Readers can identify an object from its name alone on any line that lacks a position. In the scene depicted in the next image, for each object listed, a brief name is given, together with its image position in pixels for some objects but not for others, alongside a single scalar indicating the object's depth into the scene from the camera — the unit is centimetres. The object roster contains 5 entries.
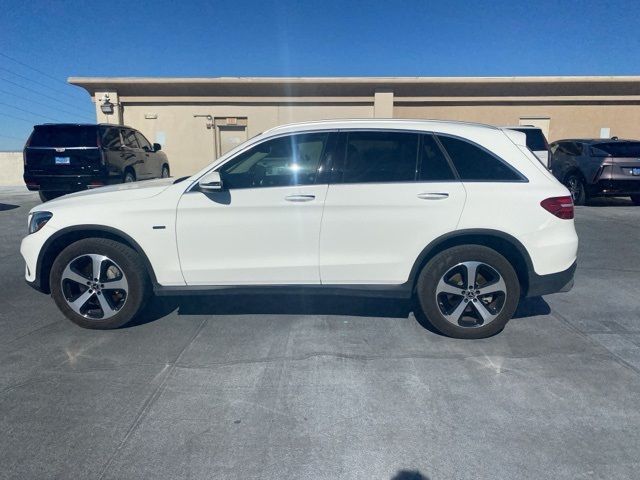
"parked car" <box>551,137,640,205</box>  1040
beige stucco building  1580
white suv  359
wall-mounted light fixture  1581
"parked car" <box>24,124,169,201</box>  925
